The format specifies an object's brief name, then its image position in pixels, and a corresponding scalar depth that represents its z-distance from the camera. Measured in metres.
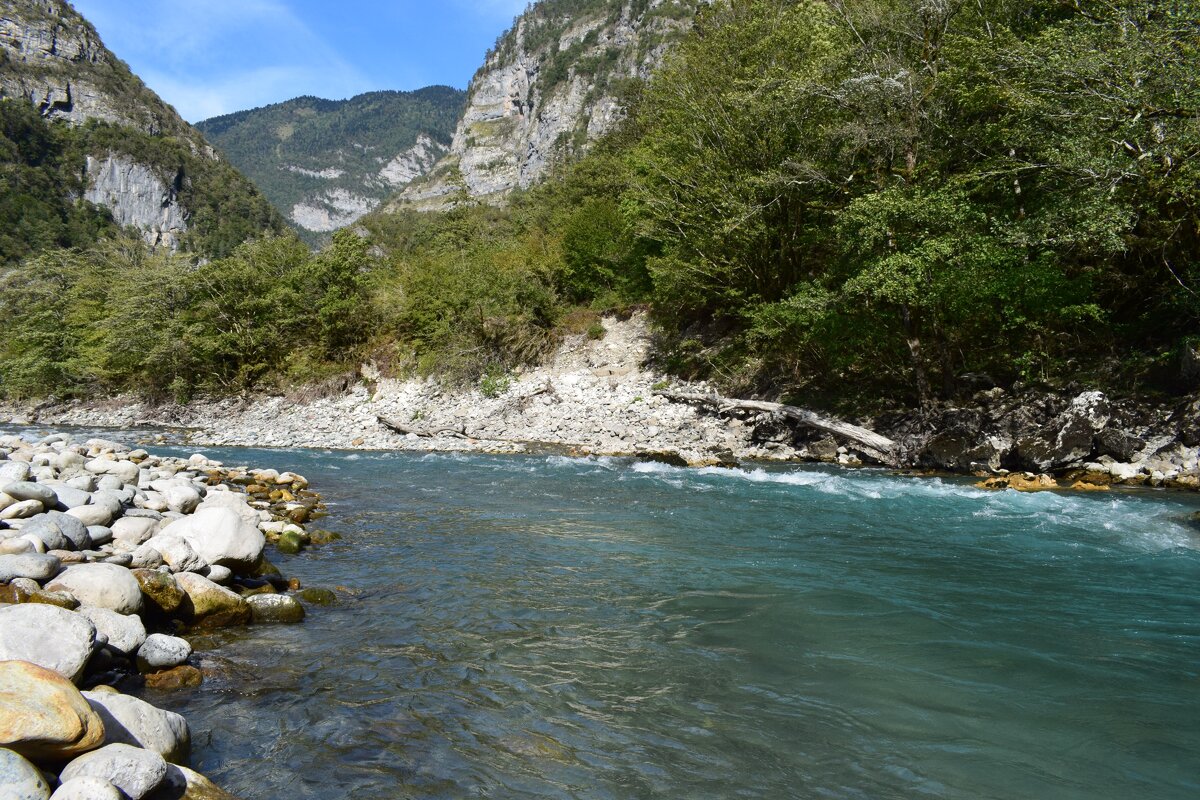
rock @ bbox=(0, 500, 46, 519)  5.93
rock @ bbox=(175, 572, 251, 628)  5.09
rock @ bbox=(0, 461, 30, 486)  7.11
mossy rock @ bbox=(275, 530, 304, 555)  7.70
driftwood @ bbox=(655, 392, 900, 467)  13.63
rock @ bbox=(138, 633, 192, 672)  4.10
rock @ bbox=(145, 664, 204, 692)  4.02
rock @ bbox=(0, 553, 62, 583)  4.40
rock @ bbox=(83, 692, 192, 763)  2.93
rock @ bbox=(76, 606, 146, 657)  4.01
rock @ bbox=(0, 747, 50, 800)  2.23
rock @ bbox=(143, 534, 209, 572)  5.61
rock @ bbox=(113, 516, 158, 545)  6.27
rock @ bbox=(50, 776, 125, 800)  2.29
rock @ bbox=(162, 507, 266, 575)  6.00
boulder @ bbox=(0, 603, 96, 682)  3.29
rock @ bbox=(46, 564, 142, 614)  4.47
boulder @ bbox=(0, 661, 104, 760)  2.47
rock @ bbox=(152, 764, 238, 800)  2.70
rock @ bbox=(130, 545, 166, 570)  5.43
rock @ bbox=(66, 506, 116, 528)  6.40
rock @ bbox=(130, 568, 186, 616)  4.92
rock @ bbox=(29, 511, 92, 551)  5.54
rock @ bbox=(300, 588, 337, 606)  5.79
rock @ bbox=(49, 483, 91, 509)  6.72
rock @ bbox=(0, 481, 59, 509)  6.24
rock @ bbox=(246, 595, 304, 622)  5.32
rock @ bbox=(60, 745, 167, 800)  2.50
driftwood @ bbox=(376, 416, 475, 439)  20.20
